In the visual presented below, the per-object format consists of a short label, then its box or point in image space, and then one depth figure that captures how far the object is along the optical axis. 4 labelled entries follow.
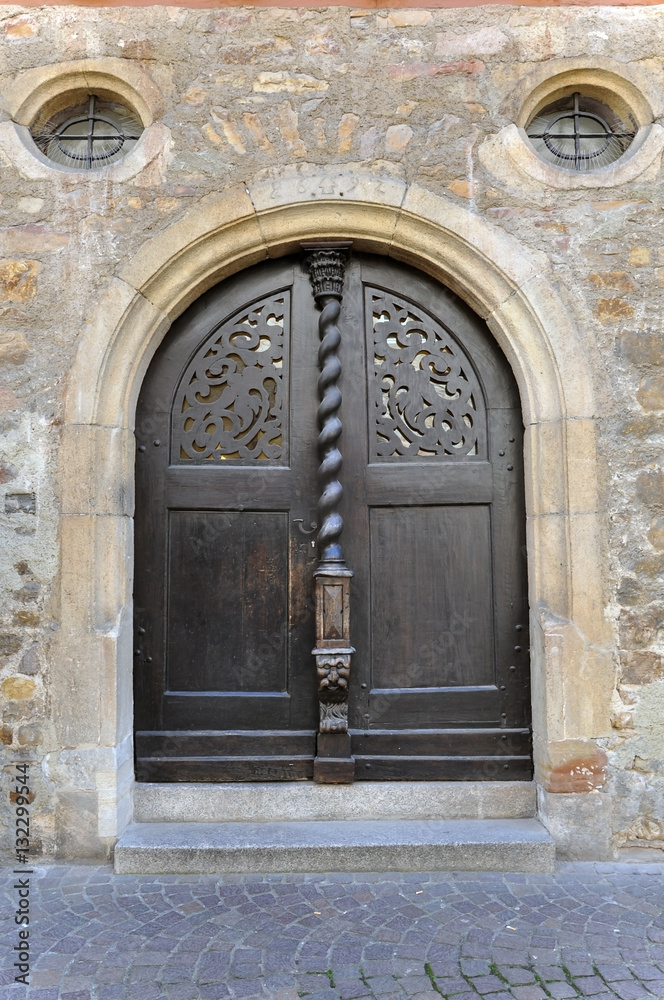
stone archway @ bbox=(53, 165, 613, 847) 3.07
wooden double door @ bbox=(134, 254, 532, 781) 3.34
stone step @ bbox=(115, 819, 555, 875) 2.93
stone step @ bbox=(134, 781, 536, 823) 3.22
